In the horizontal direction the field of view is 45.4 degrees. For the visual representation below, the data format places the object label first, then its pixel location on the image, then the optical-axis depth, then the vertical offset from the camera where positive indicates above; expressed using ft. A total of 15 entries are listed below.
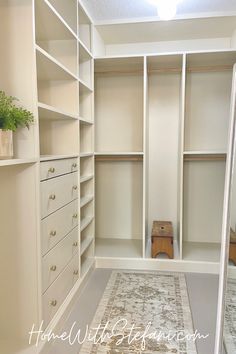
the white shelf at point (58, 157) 5.24 -0.21
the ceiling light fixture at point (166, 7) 6.64 +3.33
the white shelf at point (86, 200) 8.01 -1.58
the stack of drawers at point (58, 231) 5.31 -1.81
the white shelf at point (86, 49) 7.35 +2.69
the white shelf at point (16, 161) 3.93 -0.22
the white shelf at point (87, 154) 7.72 -0.21
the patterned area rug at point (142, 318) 5.48 -3.85
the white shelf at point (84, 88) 7.68 +1.71
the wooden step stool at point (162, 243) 8.91 -3.02
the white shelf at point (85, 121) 7.55 +0.73
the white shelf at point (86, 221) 7.99 -2.24
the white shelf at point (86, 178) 7.93 -0.91
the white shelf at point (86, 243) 8.01 -2.89
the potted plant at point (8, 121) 4.24 +0.40
